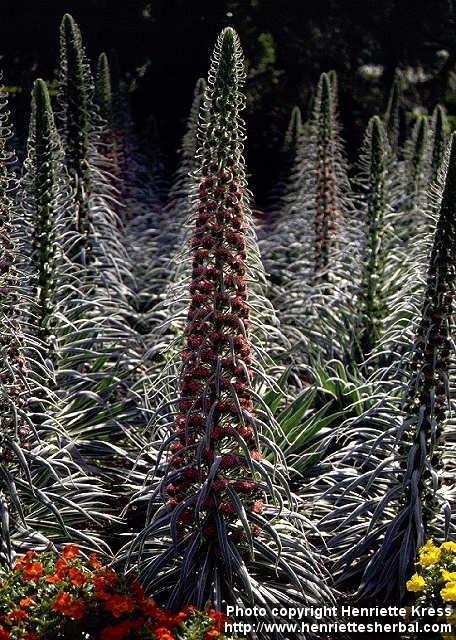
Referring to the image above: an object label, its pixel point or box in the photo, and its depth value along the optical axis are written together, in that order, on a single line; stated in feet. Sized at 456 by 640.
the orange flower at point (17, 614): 14.19
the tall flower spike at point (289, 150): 40.91
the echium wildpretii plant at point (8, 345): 17.79
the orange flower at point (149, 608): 14.28
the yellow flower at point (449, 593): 14.08
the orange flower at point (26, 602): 14.51
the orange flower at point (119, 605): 14.11
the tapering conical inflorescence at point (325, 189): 30.86
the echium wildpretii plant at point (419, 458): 17.69
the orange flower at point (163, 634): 13.43
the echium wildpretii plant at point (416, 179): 35.40
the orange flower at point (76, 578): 15.03
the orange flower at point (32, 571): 15.05
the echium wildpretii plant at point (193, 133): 34.25
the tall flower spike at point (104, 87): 36.83
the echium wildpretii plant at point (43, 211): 22.50
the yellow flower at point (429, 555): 15.39
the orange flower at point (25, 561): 15.38
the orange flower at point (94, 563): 15.72
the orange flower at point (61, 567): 15.28
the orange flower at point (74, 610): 14.33
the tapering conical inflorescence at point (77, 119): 27.12
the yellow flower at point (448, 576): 14.57
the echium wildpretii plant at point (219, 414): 16.63
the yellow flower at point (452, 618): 14.19
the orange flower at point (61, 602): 14.43
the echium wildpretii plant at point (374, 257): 27.37
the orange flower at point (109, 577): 15.20
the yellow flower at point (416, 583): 14.87
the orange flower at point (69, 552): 15.62
